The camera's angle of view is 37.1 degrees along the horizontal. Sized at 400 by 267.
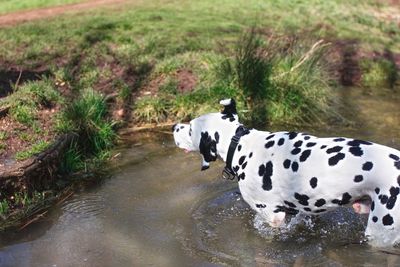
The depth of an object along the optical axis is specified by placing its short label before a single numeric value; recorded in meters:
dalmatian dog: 4.68
